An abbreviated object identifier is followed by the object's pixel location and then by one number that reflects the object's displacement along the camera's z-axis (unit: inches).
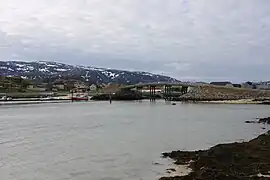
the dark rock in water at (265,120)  1487.5
